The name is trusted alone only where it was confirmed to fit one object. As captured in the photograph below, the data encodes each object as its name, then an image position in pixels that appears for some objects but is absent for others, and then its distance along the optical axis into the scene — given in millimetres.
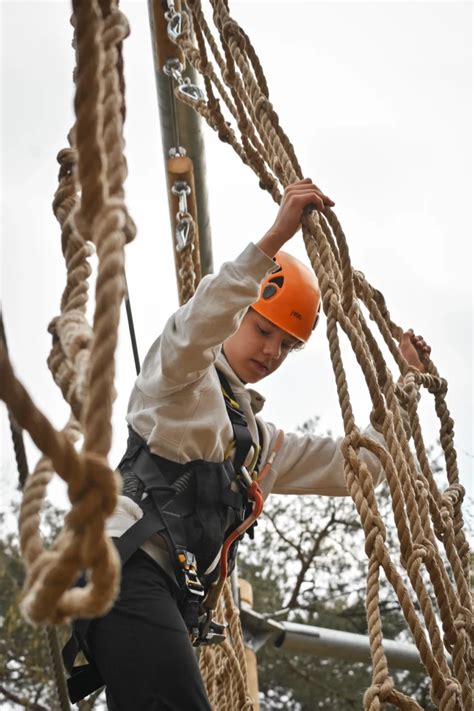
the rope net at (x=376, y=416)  1370
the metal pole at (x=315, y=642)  3318
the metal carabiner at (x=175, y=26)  2238
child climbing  1443
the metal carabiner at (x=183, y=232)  2572
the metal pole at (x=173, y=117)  2398
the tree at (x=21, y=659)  6137
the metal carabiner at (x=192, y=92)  2223
